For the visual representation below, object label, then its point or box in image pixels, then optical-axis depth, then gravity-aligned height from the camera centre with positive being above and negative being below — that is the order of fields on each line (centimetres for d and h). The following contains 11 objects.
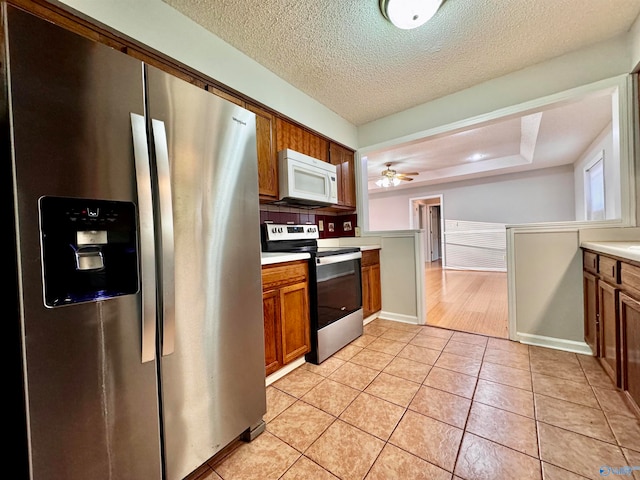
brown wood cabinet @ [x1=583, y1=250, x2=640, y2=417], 123 -54
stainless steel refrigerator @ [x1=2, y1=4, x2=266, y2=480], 70 -6
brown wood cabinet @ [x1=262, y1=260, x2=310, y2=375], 169 -54
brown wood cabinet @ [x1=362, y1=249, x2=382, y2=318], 277 -57
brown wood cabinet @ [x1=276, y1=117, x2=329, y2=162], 224 +92
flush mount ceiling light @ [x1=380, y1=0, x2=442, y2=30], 141 +125
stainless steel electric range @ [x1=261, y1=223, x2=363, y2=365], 203 -46
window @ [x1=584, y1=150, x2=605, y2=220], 389 +59
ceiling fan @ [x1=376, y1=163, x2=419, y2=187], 506 +111
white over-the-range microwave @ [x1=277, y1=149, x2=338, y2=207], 217 +51
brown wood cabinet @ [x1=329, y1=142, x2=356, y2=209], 290 +73
